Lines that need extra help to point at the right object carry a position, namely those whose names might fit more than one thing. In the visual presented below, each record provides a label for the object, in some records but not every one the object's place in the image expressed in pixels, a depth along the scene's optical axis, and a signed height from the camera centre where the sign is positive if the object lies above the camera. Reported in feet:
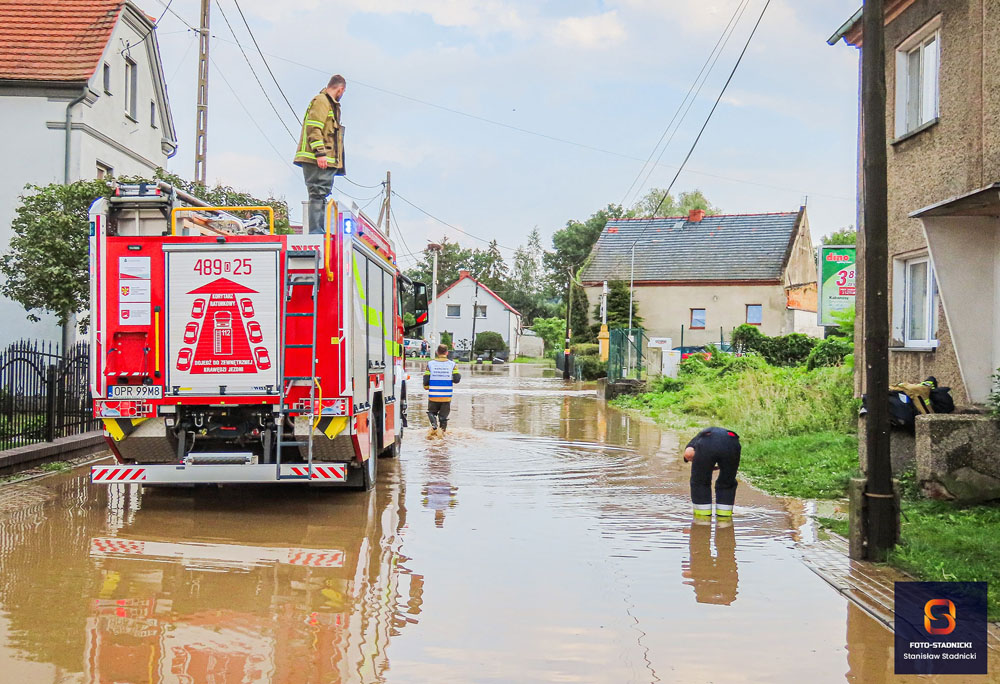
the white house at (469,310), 283.18 +13.22
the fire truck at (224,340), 30.58 +0.45
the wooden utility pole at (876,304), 25.32 +1.39
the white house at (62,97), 70.13 +18.68
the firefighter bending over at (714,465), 31.30 -3.43
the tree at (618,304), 169.07 +9.07
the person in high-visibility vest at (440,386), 54.29 -1.68
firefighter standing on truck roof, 36.24 +7.78
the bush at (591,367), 130.62 -1.40
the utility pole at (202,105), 69.72 +18.01
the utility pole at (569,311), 181.15 +8.48
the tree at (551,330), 267.18 +7.47
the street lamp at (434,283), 192.20 +15.07
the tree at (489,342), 261.03 +3.73
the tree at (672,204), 272.31 +43.35
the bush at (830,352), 82.64 +0.51
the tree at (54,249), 54.13 +5.76
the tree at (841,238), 270.26 +33.32
